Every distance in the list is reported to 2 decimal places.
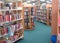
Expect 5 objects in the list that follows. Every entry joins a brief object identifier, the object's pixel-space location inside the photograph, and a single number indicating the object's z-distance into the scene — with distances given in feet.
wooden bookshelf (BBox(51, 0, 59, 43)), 6.75
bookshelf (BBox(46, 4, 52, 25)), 14.05
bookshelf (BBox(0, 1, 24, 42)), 6.90
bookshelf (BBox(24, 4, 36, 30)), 11.85
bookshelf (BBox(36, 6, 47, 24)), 15.12
